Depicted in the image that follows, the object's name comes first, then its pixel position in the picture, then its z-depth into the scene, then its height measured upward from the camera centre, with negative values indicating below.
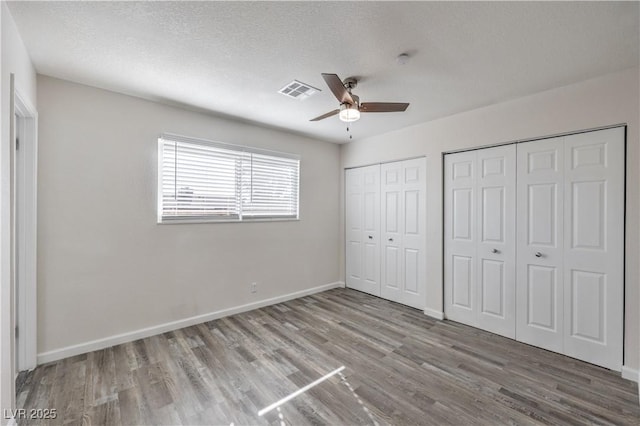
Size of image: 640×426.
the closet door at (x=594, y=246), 2.44 -0.29
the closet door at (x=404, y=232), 3.94 -0.27
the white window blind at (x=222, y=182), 3.22 +0.40
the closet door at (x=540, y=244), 2.76 -0.30
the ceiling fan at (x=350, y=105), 2.13 +0.92
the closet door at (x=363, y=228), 4.54 -0.26
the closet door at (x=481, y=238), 3.10 -0.29
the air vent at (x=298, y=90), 2.65 +1.21
